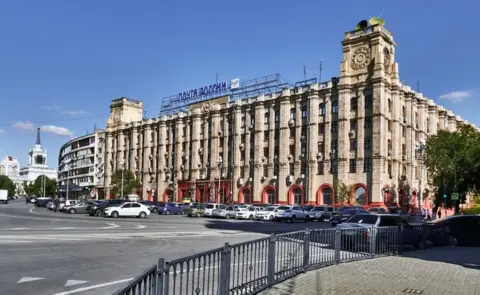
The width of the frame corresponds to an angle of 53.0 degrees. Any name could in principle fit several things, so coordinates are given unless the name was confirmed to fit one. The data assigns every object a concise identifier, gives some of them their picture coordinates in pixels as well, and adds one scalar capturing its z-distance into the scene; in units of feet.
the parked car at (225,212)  153.58
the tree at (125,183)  271.08
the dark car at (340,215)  122.62
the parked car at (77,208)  161.89
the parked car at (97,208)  145.59
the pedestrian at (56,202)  176.24
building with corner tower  185.16
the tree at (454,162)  143.43
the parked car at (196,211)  160.04
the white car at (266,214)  146.41
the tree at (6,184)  474.98
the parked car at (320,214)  146.92
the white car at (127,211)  135.03
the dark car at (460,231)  64.96
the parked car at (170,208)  177.58
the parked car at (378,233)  44.98
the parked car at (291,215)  139.03
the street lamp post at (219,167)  234.17
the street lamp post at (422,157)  176.74
